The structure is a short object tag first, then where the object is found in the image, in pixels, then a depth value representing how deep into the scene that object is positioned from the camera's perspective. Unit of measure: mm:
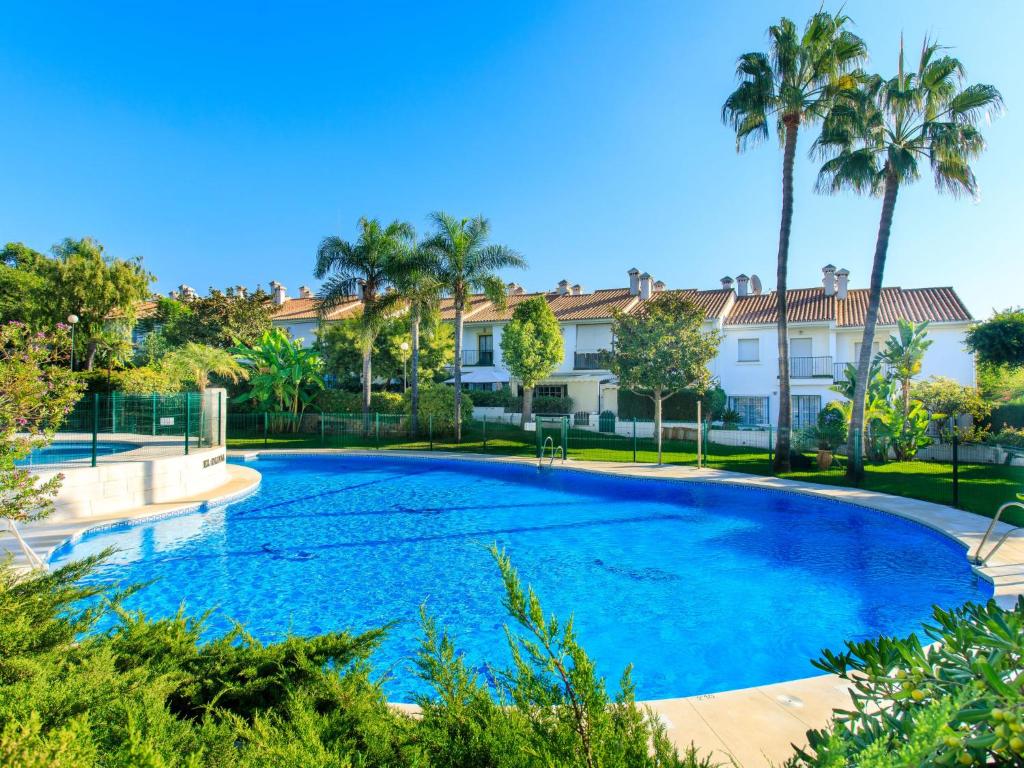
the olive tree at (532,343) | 34906
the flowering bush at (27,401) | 6062
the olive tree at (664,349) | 28141
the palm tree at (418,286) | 29500
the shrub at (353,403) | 35500
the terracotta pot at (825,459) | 22375
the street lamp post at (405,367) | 38619
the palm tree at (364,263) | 31797
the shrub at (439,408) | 32406
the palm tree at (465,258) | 29672
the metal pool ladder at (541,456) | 24352
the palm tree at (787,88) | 20031
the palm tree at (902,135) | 17938
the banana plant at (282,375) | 34844
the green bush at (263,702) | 2477
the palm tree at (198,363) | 30625
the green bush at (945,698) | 1480
